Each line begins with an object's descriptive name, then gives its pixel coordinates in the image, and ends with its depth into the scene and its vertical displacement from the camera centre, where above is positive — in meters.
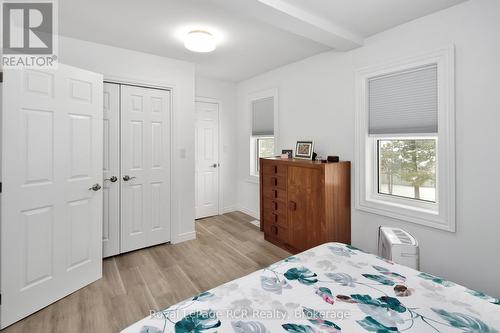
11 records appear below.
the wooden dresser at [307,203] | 2.71 -0.43
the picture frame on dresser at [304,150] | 3.22 +0.23
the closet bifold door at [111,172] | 2.96 -0.06
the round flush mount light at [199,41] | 2.54 +1.33
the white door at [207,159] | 4.49 +0.14
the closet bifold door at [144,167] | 3.11 +0.00
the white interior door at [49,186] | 1.91 -0.17
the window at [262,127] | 4.11 +0.69
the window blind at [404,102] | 2.28 +0.65
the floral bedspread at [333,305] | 0.93 -0.59
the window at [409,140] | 2.15 +0.27
